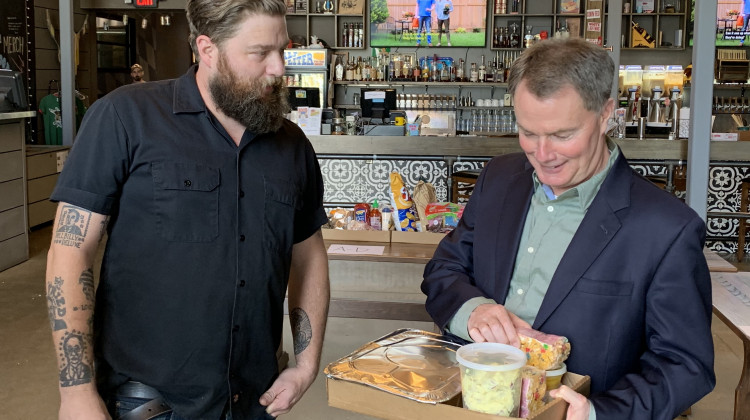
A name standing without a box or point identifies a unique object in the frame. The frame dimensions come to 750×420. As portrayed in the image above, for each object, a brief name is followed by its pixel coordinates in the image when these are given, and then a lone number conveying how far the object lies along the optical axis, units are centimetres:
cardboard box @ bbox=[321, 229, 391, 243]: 378
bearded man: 168
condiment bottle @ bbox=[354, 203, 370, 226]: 398
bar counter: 663
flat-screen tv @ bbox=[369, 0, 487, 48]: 1078
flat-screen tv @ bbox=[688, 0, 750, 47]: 1080
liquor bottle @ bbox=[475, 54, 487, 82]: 1074
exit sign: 1013
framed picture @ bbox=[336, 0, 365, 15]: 1083
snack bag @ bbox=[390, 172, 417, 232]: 386
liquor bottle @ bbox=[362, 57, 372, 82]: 1079
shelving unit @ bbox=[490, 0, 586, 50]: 1069
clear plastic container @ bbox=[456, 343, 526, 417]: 125
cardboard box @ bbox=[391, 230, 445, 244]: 371
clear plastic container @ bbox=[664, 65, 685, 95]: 1094
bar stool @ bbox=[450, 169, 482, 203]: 668
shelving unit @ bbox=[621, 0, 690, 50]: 1066
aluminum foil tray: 134
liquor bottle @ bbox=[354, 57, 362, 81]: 1080
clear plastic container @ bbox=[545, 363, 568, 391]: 142
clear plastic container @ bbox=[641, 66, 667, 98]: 1097
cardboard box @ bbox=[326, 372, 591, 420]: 126
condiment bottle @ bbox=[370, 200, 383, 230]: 397
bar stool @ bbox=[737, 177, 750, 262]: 696
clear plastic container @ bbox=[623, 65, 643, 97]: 1101
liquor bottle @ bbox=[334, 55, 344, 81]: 1073
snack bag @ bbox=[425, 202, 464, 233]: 377
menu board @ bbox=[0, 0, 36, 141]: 972
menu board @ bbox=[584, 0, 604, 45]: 814
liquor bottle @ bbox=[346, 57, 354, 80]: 1079
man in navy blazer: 151
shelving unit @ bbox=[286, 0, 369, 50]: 1092
